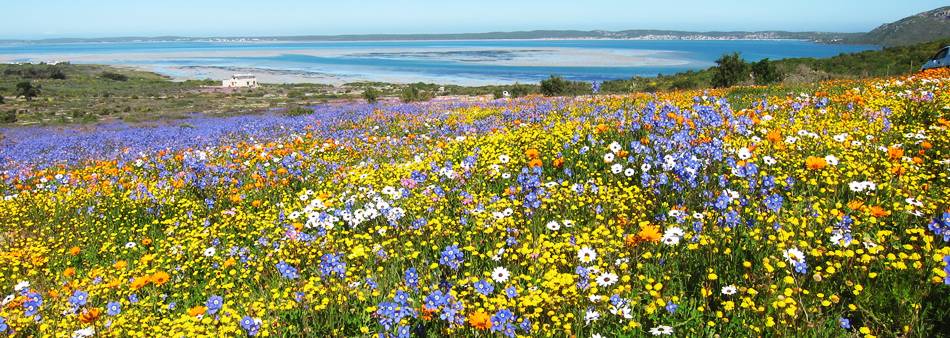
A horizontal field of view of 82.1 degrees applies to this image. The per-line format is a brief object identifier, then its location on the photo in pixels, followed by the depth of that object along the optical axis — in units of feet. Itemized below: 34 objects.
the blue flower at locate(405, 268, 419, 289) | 12.91
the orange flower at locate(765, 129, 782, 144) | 19.34
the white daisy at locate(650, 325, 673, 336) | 10.34
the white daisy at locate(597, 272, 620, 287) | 11.98
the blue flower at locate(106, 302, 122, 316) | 12.87
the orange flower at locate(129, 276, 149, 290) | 14.85
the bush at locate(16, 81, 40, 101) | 188.34
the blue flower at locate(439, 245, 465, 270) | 13.65
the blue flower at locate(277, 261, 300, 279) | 14.19
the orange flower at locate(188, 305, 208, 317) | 13.10
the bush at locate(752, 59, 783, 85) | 89.83
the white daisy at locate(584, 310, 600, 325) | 10.92
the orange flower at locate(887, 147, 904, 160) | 16.92
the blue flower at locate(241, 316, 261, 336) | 11.58
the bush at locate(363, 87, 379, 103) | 142.63
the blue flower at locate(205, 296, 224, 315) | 12.50
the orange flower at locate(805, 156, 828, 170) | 16.12
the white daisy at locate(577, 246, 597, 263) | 13.26
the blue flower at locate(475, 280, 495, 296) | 11.60
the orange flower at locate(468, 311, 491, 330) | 10.33
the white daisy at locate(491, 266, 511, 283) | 13.06
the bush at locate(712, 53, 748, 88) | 97.35
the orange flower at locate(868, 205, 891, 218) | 13.24
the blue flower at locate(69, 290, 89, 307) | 13.86
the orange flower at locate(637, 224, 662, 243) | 13.30
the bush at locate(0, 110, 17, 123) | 120.47
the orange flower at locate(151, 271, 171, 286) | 15.37
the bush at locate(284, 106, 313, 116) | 97.45
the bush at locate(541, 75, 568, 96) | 114.51
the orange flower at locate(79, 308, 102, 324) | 12.57
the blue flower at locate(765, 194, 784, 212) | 13.94
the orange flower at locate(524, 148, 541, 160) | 22.58
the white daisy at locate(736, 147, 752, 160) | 17.21
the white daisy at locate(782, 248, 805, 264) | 11.33
